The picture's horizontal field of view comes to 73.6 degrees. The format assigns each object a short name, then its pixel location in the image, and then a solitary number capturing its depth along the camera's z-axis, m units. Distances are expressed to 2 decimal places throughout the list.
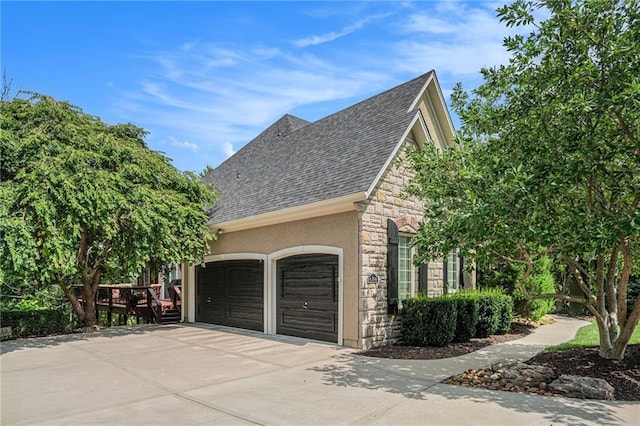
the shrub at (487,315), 11.92
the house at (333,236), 10.09
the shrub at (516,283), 14.57
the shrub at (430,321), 10.24
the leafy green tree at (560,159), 6.08
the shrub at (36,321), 12.57
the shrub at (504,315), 12.59
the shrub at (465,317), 11.05
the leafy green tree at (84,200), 9.80
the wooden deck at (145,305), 15.90
